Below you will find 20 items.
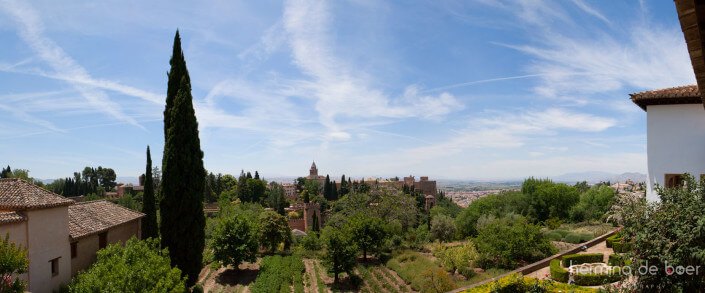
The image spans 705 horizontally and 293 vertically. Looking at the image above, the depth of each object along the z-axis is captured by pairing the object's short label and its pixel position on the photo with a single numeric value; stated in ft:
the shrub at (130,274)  25.96
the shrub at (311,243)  89.56
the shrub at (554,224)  81.82
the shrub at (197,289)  45.13
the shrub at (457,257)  51.19
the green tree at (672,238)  17.58
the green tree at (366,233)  71.92
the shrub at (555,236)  63.91
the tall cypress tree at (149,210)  63.46
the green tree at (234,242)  63.57
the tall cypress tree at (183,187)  46.01
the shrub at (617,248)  39.14
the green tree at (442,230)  90.07
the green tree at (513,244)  50.75
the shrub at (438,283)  43.50
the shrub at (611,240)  45.69
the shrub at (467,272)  48.88
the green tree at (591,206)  96.12
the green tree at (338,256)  61.00
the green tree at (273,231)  84.28
